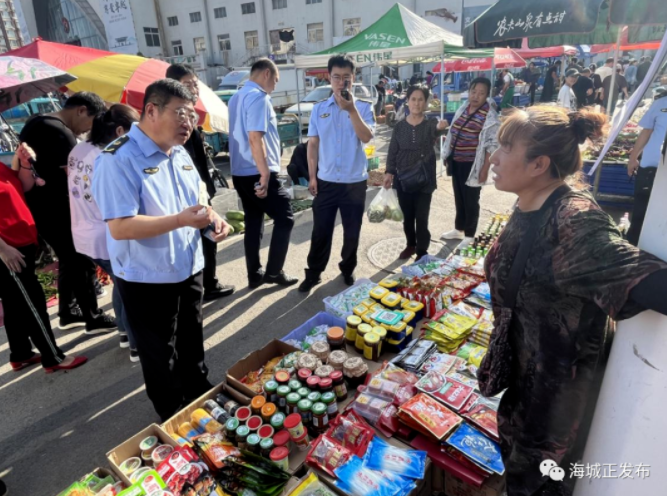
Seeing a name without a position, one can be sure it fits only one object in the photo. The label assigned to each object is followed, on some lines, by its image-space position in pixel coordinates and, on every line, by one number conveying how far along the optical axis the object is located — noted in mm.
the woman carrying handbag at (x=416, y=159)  4227
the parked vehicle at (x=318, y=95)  14164
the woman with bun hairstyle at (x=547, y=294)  1272
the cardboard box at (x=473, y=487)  1908
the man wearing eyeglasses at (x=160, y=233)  1908
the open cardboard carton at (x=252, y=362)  2494
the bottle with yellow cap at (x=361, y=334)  2783
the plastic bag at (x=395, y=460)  1910
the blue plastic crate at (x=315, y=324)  3068
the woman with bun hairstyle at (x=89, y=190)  2719
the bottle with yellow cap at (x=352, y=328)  2865
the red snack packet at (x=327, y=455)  1951
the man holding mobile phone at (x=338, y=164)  3564
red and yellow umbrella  4878
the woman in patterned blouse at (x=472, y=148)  4355
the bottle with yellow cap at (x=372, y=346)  2705
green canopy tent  7074
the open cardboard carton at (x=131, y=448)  1987
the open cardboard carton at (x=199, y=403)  2266
